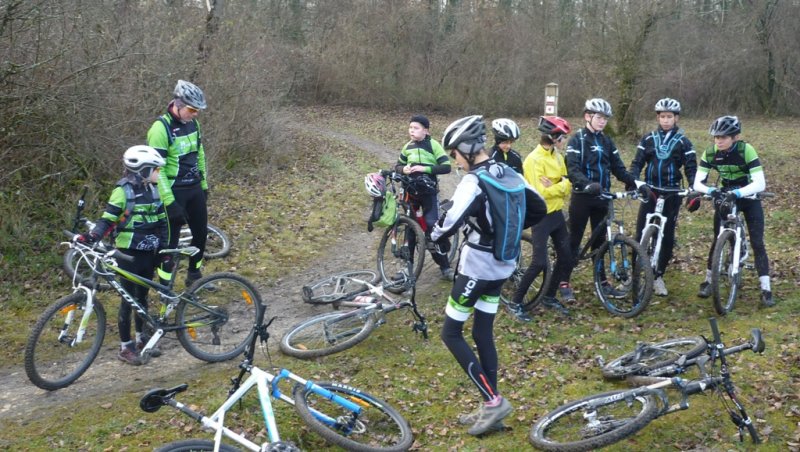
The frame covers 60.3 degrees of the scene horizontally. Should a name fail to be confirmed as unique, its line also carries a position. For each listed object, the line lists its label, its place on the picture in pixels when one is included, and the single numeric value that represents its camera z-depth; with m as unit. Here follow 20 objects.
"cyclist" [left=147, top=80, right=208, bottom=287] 6.74
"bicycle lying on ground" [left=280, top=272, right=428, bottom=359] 6.52
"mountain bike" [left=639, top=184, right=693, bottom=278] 7.58
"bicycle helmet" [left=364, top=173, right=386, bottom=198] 7.95
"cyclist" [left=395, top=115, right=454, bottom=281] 8.06
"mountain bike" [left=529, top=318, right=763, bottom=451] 4.61
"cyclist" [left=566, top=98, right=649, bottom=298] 7.31
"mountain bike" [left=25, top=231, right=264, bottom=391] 5.68
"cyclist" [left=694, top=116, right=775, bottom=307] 7.28
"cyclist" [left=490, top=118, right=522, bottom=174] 7.32
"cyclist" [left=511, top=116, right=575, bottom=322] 7.18
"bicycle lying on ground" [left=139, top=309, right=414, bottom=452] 4.30
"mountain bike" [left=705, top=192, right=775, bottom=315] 7.11
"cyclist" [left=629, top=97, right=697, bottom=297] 7.72
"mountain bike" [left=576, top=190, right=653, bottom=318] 7.12
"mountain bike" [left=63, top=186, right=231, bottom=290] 8.16
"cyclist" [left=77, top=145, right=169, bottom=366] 5.98
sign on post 16.80
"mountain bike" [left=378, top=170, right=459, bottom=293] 8.17
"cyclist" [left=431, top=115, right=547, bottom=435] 4.71
